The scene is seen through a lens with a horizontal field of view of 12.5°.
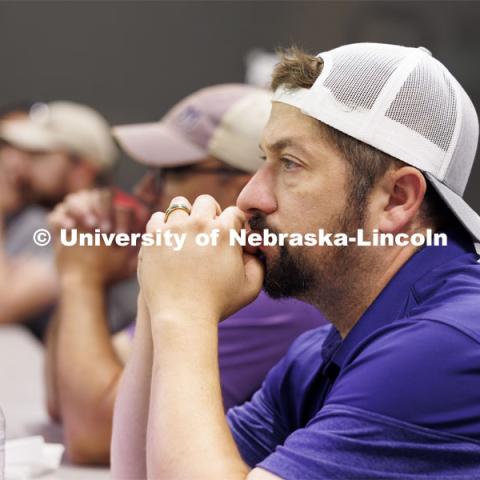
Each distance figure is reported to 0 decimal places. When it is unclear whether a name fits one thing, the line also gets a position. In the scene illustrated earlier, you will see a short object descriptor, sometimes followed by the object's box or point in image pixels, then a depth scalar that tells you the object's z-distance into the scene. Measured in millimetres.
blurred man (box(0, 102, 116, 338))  3499
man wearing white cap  1867
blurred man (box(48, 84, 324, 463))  2361
